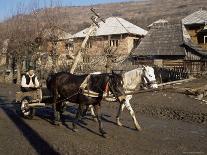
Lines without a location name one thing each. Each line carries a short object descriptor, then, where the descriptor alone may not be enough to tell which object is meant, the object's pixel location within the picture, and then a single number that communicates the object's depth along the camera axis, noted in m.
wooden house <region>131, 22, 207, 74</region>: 34.53
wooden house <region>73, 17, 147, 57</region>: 48.62
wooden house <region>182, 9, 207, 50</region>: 42.33
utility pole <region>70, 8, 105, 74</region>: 18.43
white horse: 11.56
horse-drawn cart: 13.15
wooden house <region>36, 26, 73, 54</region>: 28.97
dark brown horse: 10.72
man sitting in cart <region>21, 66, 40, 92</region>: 13.81
